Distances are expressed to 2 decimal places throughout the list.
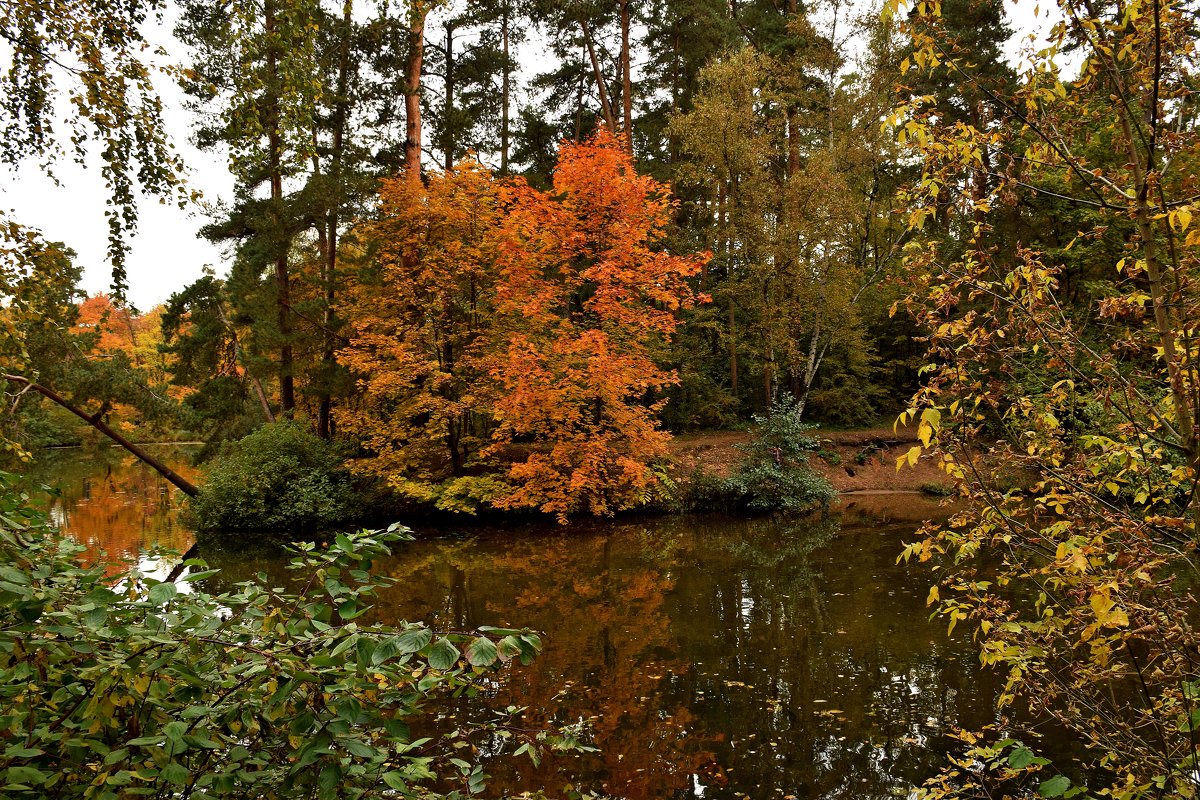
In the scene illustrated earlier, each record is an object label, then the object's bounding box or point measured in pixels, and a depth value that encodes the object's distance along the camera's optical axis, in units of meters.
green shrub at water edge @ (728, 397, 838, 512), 15.61
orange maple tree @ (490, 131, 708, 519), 13.41
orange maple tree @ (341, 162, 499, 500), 13.66
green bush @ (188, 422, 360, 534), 13.41
